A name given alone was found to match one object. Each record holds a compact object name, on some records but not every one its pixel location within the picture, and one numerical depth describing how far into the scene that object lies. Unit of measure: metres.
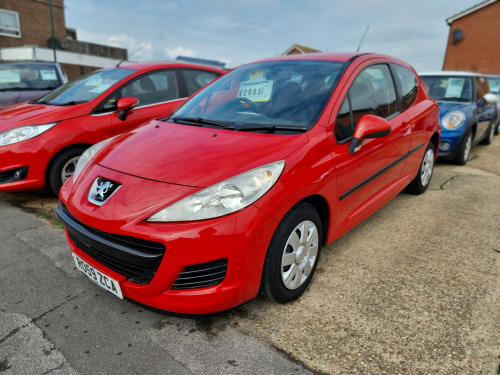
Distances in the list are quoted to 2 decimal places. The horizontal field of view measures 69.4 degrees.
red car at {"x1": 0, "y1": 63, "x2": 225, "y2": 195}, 3.59
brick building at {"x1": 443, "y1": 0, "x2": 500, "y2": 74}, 20.72
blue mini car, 5.46
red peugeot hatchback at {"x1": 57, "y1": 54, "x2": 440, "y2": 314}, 1.80
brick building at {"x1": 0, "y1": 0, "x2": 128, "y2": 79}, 20.45
